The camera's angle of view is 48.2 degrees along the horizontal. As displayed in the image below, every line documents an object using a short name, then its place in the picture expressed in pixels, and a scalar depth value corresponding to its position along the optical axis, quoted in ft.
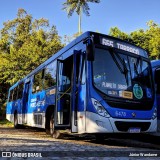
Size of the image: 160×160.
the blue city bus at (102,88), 16.01
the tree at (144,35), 70.00
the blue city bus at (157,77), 19.36
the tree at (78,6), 72.88
